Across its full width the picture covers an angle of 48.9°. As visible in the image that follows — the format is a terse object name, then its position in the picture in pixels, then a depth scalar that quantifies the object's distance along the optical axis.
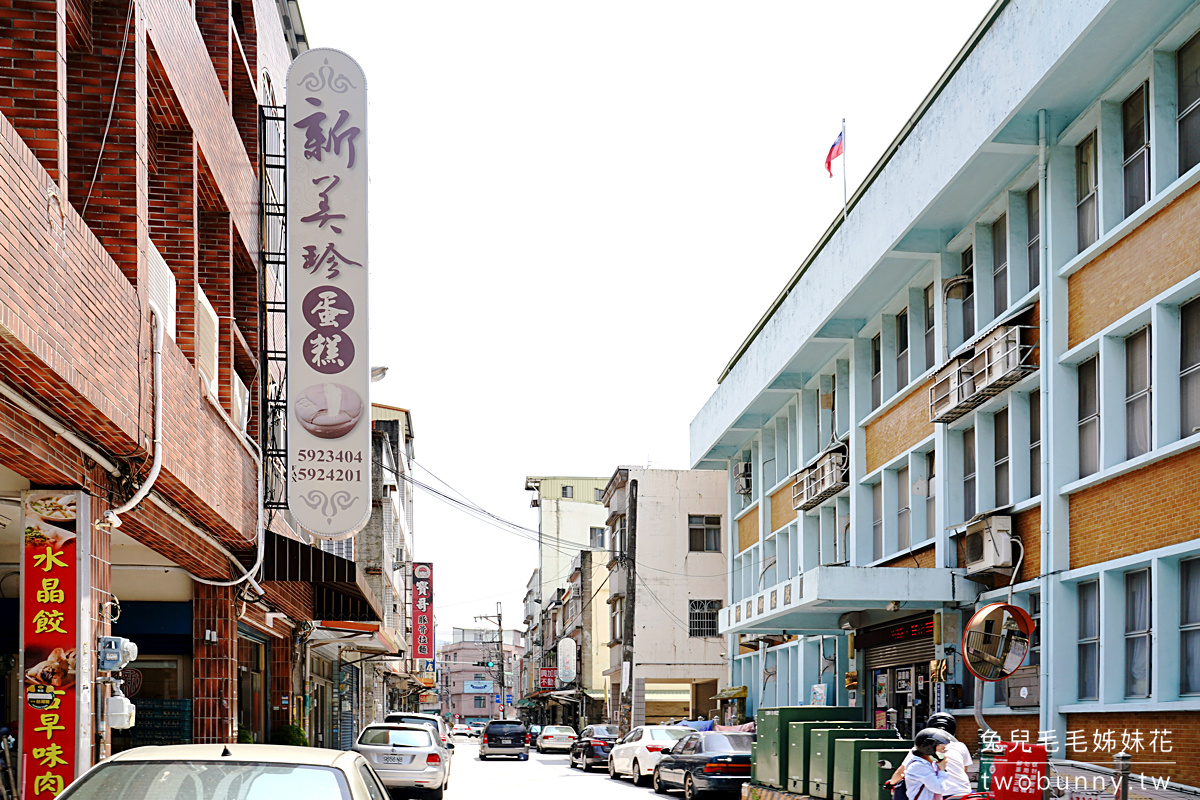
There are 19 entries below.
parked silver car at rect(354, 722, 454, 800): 22.78
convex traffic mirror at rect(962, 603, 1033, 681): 16.30
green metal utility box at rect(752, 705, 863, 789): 19.44
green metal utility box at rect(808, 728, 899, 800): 17.36
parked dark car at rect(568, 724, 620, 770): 40.91
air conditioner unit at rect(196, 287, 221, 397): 14.06
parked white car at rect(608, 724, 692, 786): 30.88
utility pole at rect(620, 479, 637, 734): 51.03
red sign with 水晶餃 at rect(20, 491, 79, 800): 9.93
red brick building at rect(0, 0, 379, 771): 8.73
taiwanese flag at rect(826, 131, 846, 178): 26.85
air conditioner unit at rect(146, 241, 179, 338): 12.66
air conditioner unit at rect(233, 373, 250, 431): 16.80
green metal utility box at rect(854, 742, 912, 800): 15.64
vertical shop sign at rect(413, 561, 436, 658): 64.31
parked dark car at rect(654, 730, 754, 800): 23.77
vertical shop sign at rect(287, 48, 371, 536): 15.93
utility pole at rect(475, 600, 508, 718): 101.69
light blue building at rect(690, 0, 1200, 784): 15.41
